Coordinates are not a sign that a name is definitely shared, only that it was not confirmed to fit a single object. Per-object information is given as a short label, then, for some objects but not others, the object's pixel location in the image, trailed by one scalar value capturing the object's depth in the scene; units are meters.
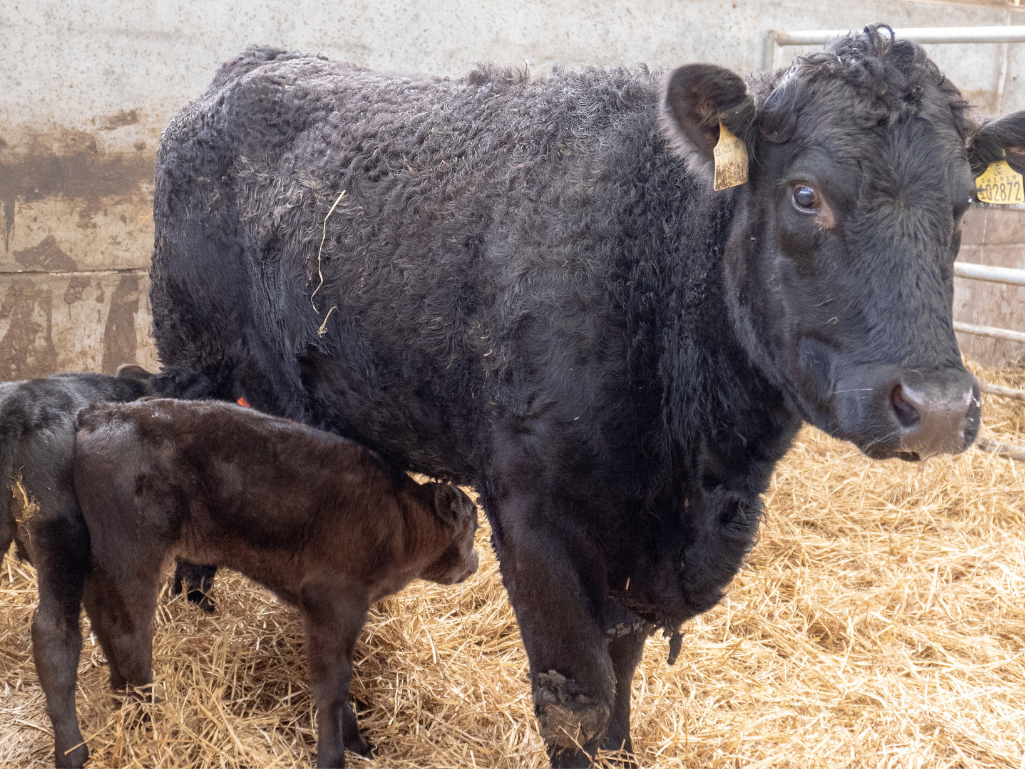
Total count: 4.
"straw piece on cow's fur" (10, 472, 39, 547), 2.64
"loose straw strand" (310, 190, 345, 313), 3.01
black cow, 2.10
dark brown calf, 2.67
